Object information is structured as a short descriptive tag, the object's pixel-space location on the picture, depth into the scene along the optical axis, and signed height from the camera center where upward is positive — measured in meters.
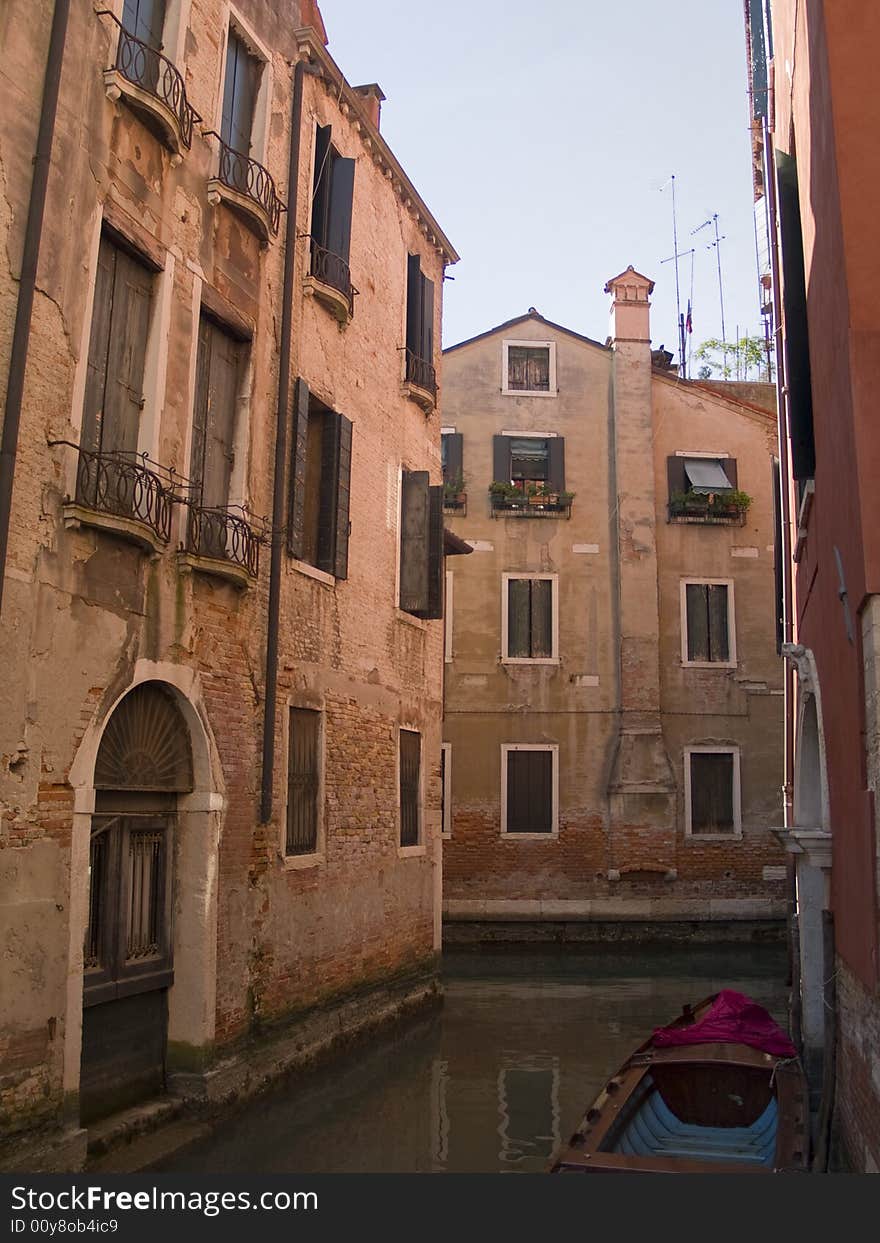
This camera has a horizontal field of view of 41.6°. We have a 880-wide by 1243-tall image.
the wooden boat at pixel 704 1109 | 7.00 -1.89
